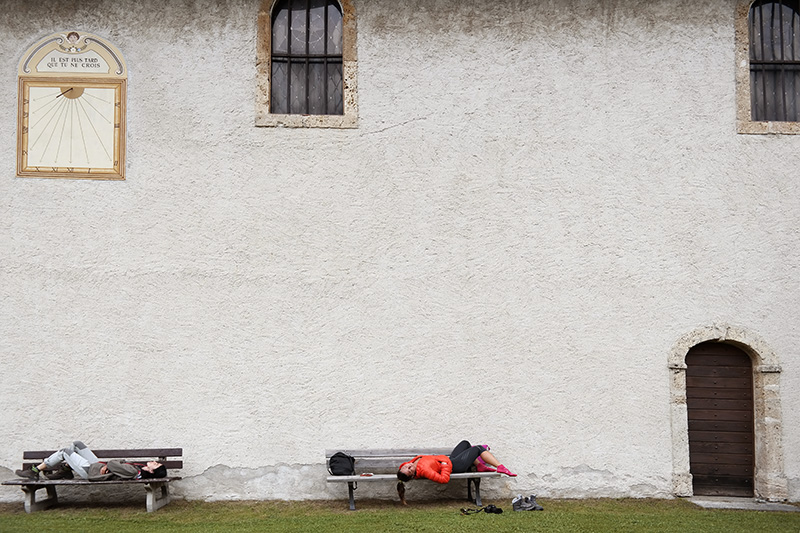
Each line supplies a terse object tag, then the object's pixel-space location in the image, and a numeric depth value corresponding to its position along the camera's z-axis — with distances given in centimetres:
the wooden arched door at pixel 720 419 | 831
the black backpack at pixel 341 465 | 759
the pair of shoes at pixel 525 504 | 762
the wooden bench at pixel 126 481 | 732
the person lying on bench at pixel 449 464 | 743
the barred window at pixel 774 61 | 862
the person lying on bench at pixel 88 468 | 728
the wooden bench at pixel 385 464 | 761
